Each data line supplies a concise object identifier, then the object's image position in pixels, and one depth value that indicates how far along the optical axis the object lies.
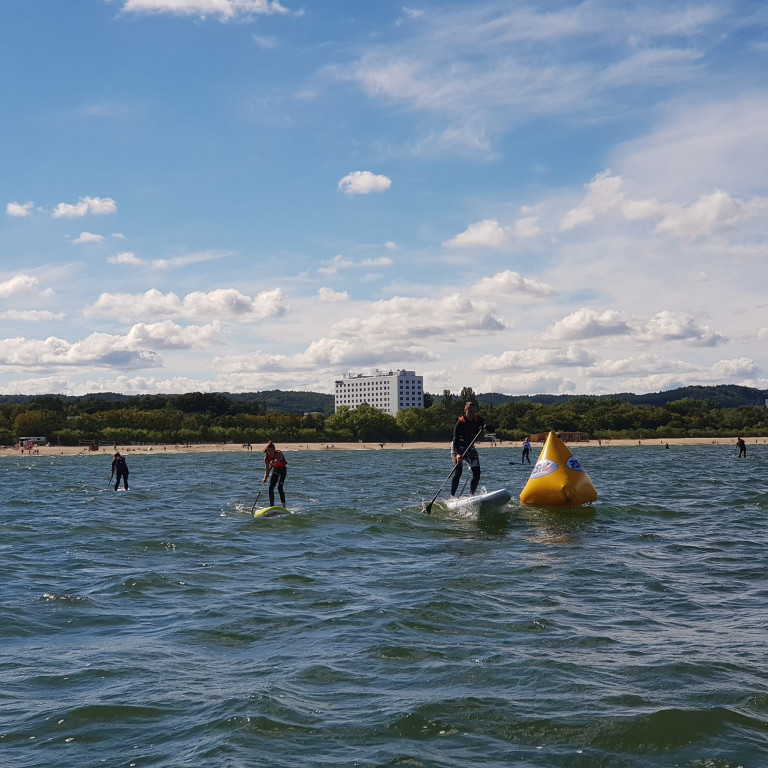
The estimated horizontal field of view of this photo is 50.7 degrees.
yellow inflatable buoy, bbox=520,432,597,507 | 22.50
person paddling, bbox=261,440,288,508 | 24.41
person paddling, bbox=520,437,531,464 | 63.31
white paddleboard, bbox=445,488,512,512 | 20.70
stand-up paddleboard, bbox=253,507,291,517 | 23.62
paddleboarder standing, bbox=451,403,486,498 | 21.45
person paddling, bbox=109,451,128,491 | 39.31
